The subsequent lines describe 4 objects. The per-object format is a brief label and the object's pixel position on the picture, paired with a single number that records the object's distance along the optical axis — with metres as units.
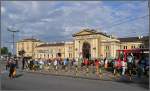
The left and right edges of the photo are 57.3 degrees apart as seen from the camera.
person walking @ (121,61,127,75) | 10.67
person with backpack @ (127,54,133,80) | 11.29
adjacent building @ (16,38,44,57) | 65.35
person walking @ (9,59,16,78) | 11.51
